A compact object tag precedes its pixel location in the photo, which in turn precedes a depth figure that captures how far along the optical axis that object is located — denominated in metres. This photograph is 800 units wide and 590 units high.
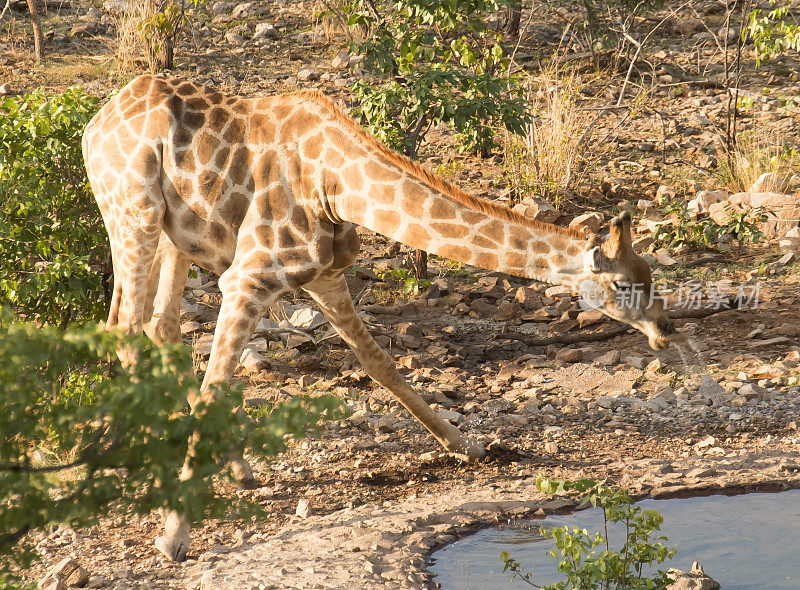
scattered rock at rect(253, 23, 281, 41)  28.33
